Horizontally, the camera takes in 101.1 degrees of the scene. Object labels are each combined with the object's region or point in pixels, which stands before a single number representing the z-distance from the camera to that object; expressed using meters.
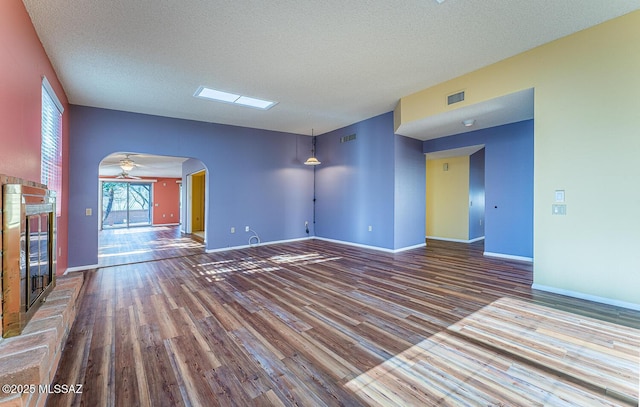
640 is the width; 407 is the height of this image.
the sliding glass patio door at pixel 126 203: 13.49
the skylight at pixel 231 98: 4.59
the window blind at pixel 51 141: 3.17
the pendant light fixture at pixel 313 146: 8.02
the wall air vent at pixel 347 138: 6.81
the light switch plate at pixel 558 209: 3.29
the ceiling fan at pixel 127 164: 7.96
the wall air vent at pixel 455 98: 4.16
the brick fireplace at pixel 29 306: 1.33
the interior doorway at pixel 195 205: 10.08
